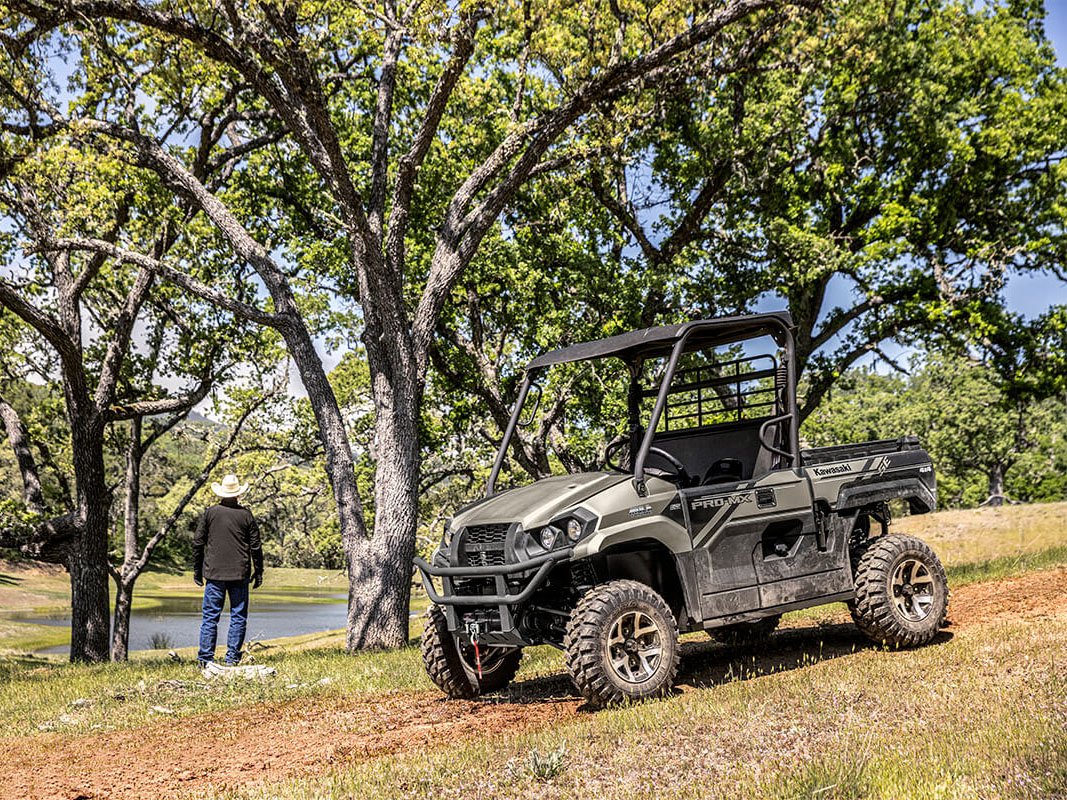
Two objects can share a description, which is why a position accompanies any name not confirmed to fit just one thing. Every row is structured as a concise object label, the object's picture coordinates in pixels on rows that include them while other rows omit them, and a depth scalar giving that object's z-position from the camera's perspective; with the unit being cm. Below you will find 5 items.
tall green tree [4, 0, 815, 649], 1162
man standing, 988
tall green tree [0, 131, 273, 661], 1438
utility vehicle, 634
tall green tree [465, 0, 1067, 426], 1805
